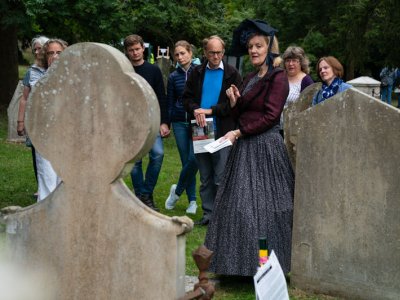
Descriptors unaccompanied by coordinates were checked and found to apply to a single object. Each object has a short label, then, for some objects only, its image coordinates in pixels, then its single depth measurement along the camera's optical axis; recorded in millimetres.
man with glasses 8391
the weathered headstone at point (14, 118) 15886
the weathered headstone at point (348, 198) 5629
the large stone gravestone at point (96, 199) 4109
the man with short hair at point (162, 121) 9016
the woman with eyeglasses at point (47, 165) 7703
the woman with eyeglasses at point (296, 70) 9039
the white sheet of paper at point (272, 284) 4168
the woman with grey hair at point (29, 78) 8266
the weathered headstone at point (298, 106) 8172
